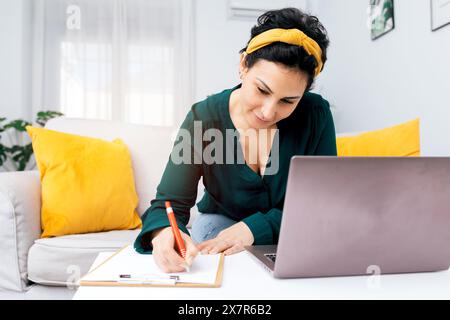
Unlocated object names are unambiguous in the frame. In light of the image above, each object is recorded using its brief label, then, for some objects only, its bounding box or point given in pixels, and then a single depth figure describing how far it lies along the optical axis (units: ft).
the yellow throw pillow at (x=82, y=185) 4.81
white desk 1.44
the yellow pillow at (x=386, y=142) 4.33
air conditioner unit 10.13
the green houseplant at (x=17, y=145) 9.00
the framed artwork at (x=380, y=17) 6.04
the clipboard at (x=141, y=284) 1.52
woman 2.40
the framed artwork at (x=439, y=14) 4.70
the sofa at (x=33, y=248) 4.31
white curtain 10.09
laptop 1.39
